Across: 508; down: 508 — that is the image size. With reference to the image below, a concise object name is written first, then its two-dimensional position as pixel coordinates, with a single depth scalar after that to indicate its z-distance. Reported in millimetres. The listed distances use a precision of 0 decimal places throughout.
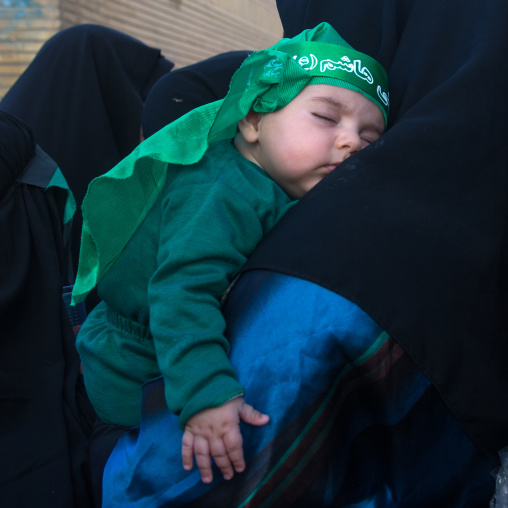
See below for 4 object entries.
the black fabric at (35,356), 1452
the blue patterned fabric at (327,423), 936
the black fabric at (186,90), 2967
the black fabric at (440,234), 921
